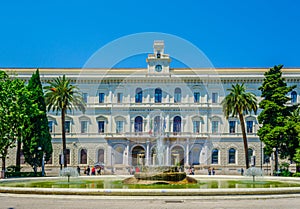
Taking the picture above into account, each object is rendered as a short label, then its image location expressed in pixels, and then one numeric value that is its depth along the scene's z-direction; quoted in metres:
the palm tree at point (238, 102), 46.12
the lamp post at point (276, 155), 41.69
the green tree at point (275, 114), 41.44
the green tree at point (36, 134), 43.31
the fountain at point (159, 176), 21.50
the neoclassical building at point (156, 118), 57.78
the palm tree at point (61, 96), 46.19
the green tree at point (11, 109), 33.81
